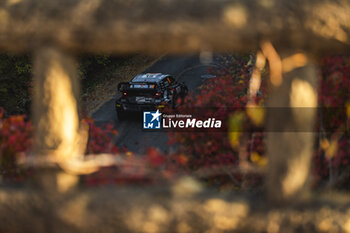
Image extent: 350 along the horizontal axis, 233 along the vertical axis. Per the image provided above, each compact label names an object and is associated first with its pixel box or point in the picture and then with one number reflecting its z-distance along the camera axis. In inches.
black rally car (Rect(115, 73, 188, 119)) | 1015.4
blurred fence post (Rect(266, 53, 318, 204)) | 229.1
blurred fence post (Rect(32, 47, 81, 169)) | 239.6
